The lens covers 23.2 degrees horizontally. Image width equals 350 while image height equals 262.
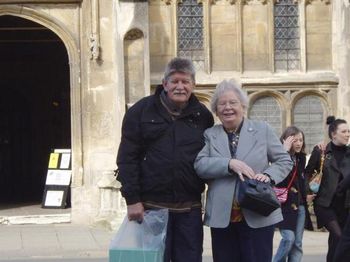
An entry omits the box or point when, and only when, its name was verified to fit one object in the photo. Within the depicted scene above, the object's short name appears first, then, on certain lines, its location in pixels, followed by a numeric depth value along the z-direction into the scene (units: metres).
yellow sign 16.59
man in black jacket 5.74
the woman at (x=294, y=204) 8.74
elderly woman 5.70
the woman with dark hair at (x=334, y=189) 8.41
